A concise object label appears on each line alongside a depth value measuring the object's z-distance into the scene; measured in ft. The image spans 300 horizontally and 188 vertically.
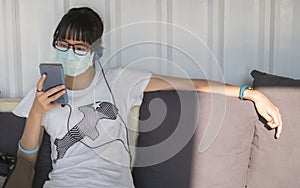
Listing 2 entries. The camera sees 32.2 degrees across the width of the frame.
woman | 6.35
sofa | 6.73
